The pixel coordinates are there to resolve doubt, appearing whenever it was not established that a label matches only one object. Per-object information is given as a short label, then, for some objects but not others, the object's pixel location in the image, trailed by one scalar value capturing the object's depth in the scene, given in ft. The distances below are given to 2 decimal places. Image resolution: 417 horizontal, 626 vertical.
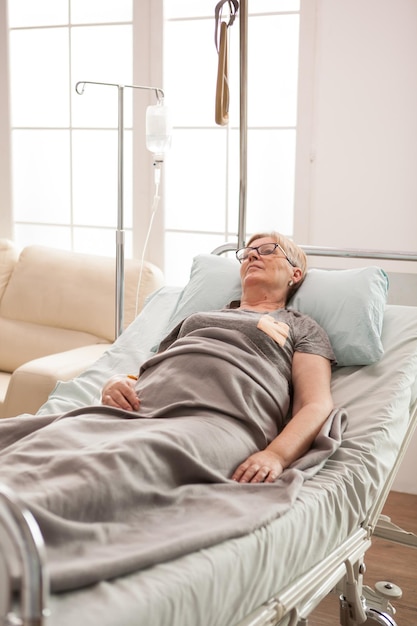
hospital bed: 3.55
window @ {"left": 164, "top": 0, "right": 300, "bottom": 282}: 10.39
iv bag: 8.67
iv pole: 8.63
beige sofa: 10.56
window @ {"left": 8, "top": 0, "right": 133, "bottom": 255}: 11.55
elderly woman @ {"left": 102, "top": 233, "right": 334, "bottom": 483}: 5.65
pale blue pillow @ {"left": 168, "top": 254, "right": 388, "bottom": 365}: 6.82
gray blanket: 4.01
